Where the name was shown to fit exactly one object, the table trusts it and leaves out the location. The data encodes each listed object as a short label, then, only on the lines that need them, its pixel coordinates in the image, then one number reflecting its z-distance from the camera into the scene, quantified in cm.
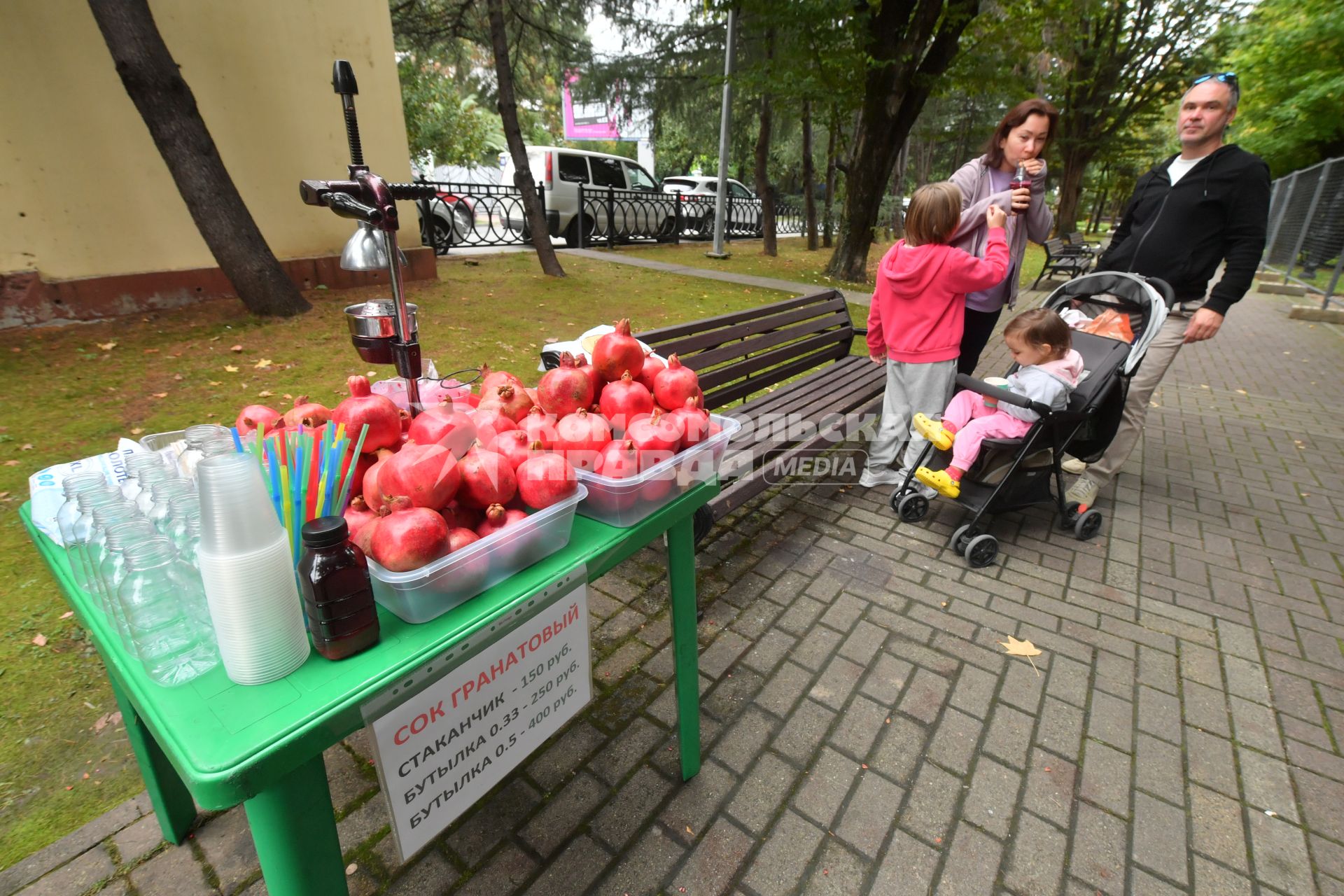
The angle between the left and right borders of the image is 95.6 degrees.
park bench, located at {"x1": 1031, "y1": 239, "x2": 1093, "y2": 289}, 1242
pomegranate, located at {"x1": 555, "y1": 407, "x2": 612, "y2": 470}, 143
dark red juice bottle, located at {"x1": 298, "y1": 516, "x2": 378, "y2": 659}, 92
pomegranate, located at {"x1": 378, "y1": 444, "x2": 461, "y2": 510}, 113
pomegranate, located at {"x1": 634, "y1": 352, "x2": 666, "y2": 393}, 175
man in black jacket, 311
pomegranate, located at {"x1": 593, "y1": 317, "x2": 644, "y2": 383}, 165
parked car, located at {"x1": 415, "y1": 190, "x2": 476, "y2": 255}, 1106
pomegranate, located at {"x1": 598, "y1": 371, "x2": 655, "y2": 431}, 158
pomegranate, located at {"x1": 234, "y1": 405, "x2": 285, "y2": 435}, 141
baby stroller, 307
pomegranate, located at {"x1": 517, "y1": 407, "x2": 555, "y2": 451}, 139
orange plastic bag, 338
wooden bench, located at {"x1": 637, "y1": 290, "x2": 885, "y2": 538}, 303
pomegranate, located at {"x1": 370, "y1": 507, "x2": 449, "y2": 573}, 102
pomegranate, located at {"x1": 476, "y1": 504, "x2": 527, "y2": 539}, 119
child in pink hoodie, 309
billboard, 1411
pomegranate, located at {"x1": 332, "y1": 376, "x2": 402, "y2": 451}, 130
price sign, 112
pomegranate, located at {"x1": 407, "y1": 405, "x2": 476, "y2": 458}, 130
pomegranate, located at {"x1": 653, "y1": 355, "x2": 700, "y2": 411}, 167
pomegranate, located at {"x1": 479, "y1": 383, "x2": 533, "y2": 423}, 154
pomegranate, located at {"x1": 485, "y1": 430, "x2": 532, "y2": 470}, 133
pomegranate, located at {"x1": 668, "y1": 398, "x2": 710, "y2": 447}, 158
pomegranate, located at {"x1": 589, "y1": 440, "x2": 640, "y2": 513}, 139
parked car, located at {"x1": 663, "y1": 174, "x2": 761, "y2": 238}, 1744
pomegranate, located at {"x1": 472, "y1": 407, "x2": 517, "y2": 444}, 141
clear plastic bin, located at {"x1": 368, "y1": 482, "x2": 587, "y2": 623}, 104
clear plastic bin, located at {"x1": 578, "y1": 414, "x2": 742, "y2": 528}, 140
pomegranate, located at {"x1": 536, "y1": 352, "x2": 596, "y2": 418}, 156
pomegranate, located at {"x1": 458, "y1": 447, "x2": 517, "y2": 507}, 122
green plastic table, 83
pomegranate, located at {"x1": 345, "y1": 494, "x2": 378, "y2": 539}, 114
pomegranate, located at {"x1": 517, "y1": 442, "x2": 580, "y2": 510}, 124
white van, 1338
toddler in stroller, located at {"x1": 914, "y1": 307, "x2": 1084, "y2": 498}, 307
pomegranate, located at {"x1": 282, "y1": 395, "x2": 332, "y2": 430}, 140
